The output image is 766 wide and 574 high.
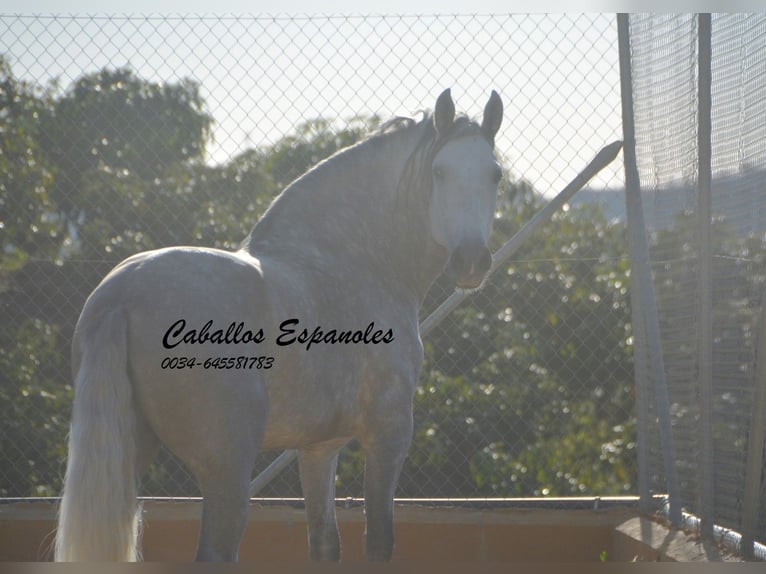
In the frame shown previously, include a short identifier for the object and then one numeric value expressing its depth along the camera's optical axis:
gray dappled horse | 5.47
